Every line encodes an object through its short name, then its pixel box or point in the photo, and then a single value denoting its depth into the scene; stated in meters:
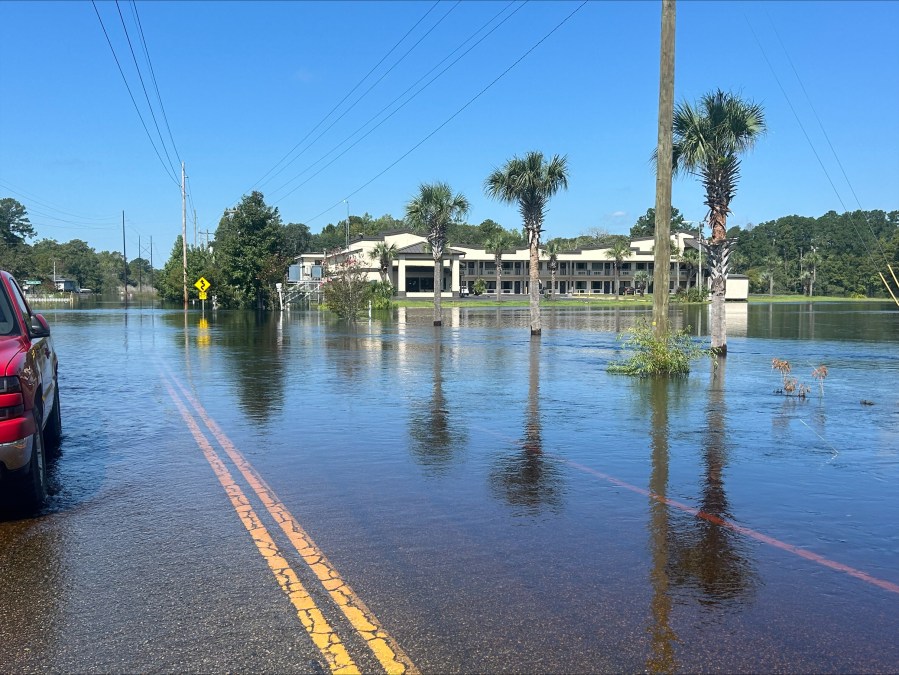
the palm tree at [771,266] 137.90
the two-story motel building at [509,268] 98.62
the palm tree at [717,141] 20.48
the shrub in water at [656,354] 17.53
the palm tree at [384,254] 94.84
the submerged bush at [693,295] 95.56
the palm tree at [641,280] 110.38
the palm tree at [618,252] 108.56
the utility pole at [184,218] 64.01
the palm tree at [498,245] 98.56
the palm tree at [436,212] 40.94
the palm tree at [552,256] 105.88
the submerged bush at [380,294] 68.69
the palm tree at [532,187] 31.11
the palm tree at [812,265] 135.75
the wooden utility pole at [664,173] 17.25
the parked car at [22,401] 6.04
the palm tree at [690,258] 103.69
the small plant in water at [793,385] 14.79
